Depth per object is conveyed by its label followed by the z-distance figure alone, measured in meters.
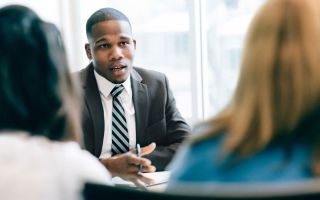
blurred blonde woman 1.28
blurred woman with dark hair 1.47
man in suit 2.50
